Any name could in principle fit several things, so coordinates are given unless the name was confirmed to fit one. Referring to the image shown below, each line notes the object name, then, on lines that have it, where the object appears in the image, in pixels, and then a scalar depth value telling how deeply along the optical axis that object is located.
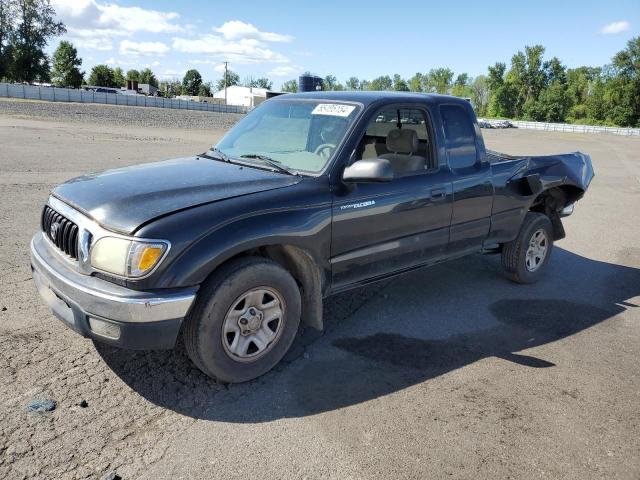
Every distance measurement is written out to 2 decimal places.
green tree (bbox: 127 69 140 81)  141.75
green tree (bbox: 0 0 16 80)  75.44
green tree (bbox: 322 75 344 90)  143.89
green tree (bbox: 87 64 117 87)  118.69
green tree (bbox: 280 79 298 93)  138.69
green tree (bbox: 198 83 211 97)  131.88
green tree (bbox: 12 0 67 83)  76.31
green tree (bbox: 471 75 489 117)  130.12
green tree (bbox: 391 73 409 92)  131.88
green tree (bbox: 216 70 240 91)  150.68
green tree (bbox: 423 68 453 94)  144.59
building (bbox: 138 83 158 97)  121.22
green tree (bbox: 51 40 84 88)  97.62
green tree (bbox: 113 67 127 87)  131.62
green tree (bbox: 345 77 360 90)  150.39
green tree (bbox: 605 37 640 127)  91.75
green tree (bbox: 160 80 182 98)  143.50
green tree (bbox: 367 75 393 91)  152.10
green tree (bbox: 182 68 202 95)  140.38
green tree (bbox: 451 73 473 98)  135.56
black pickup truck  3.08
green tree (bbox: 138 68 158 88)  139.77
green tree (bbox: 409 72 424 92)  151.50
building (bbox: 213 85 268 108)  110.00
